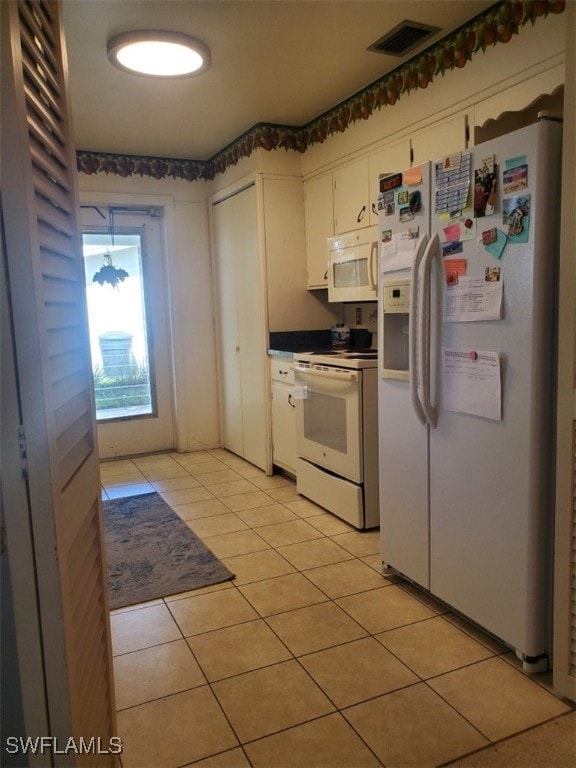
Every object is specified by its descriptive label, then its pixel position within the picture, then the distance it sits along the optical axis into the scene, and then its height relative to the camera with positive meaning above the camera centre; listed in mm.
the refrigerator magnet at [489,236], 1917 +240
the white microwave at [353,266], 3312 +284
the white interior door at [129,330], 4852 -91
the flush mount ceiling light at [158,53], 2623 +1285
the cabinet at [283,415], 4008 -733
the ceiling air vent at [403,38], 2619 +1305
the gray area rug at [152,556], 2660 -1254
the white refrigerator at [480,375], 1808 -243
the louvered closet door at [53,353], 862 -53
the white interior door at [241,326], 4293 -85
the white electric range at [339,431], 3131 -709
